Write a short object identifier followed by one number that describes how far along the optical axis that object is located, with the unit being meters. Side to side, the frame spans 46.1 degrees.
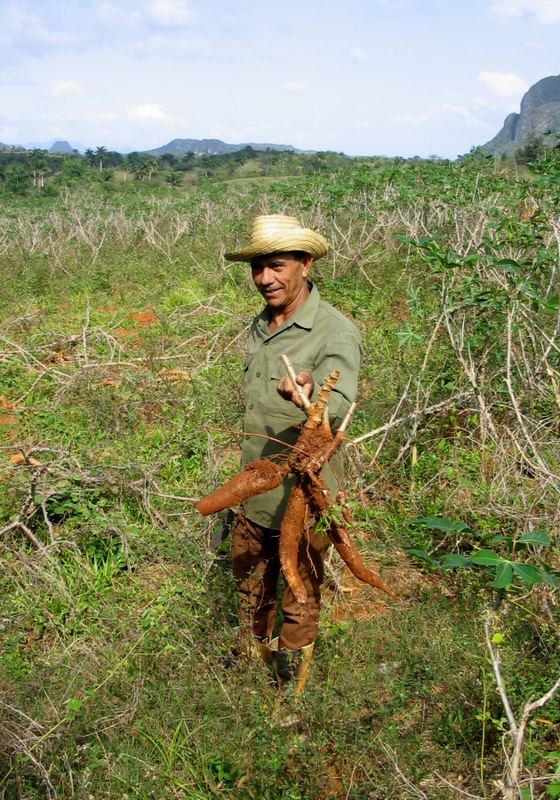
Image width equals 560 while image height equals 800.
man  2.08
